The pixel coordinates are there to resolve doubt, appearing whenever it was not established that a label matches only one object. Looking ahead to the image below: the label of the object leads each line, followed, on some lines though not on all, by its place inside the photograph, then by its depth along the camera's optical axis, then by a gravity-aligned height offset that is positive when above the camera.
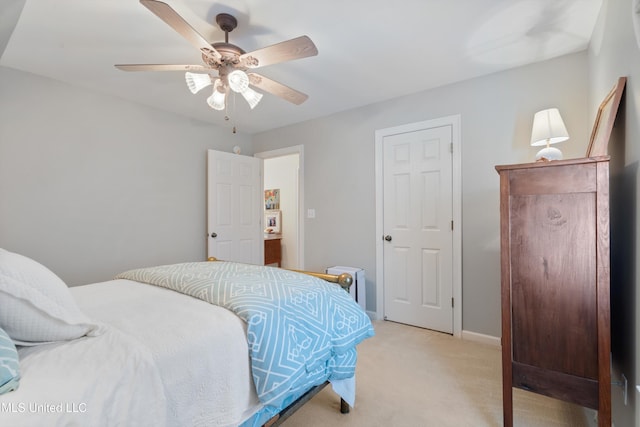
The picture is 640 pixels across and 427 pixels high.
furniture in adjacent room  5.48 -0.61
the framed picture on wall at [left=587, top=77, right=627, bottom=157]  1.40 +0.51
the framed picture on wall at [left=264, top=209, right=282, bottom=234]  5.90 -0.10
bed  0.79 -0.43
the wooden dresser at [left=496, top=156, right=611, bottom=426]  1.35 -0.31
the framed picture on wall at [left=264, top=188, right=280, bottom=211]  6.02 +0.34
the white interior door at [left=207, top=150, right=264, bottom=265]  3.75 +0.11
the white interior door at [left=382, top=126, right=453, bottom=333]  2.90 -0.12
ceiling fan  1.59 +0.93
